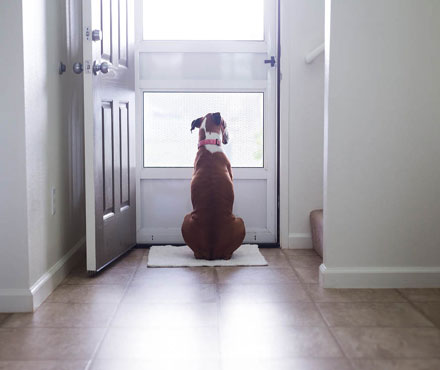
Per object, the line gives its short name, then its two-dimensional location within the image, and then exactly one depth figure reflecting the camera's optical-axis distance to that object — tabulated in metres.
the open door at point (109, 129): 2.86
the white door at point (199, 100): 3.74
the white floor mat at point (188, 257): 3.23
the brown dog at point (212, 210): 3.23
